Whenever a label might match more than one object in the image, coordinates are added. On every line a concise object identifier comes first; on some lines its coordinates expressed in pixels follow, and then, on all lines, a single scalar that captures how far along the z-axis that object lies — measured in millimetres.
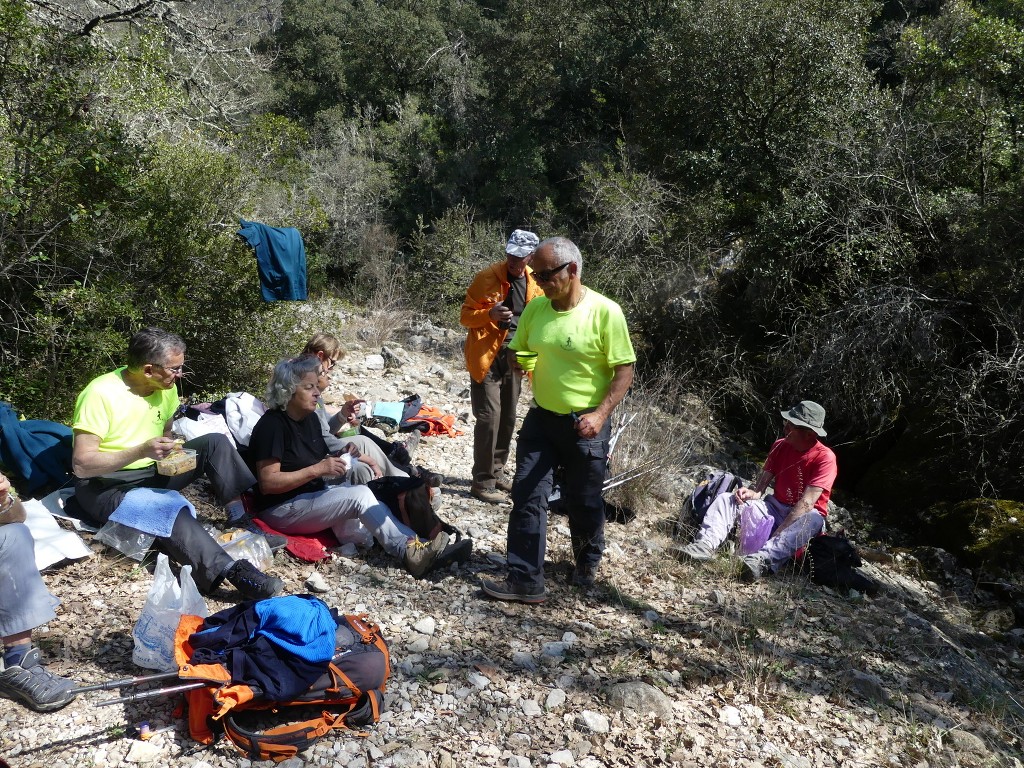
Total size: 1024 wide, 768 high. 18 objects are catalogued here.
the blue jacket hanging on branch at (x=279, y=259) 6687
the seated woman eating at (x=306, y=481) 3928
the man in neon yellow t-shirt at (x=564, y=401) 3582
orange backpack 2684
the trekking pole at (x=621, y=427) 5466
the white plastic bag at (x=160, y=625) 2975
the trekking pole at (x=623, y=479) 5367
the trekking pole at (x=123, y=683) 2689
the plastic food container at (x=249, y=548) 3850
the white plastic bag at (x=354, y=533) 4215
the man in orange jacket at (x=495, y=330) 4781
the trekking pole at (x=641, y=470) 5477
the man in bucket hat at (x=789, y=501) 4816
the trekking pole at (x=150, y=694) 2611
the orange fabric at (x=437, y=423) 6653
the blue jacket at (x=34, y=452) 4043
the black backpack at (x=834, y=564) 4758
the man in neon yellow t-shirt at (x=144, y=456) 3582
